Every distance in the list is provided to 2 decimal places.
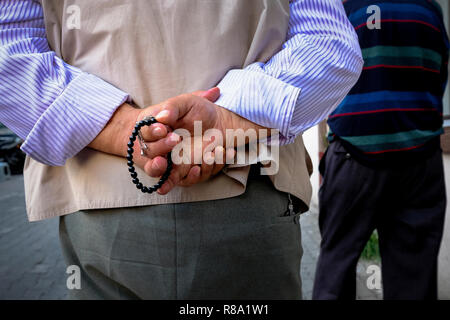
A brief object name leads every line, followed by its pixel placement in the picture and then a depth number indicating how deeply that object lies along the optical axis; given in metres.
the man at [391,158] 1.96
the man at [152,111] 0.96
